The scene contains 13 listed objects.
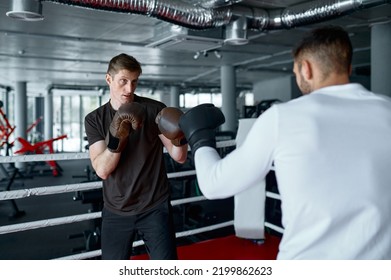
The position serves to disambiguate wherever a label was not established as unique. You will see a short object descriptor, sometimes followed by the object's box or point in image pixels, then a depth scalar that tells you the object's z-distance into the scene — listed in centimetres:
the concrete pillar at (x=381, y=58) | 503
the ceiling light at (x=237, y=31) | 410
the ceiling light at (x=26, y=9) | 299
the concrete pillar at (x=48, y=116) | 1244
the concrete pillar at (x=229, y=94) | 872
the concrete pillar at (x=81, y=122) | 1474
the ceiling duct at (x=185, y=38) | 443
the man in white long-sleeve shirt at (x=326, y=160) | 76
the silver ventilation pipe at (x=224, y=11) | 324
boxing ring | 185
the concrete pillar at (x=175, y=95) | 1293
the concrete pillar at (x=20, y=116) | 990
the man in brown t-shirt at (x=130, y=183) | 149
